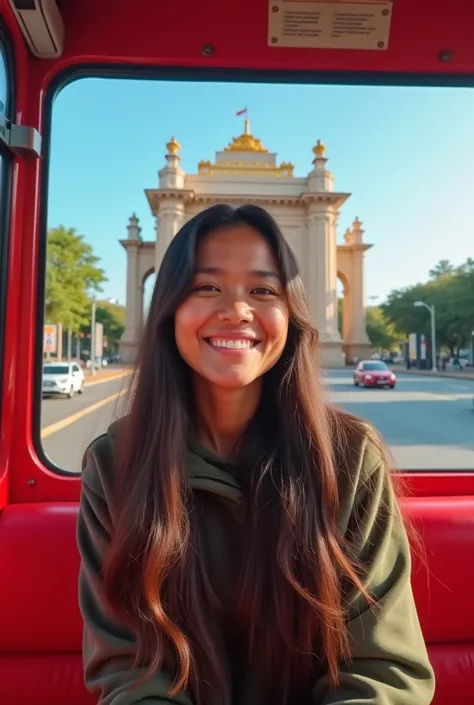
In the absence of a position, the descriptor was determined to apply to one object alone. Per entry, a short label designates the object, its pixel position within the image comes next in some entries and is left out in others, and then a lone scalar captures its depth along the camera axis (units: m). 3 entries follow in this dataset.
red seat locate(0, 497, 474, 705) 1.44
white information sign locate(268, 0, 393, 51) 1.71
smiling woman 0.95
